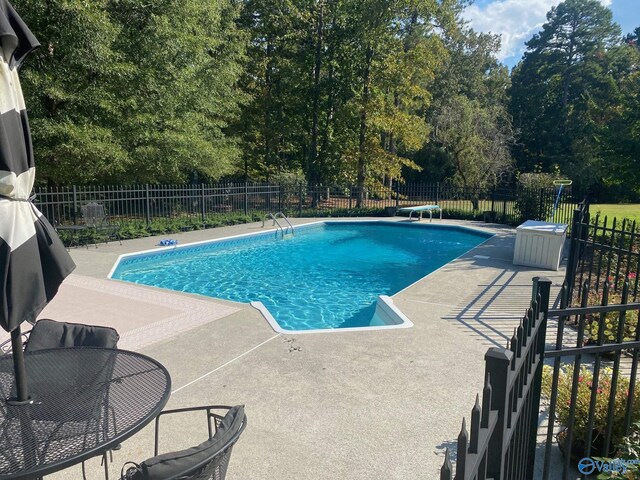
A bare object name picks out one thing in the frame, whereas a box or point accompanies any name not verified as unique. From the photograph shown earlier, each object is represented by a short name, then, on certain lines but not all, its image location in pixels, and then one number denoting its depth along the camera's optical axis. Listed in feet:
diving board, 57.31
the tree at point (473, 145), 78.74
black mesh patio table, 6.10
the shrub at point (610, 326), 15.39
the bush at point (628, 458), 6.84
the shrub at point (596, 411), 9.52
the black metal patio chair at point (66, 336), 9.78
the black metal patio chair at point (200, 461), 5.23
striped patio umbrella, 6.27
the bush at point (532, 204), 50.98
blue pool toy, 41.53
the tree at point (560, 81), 106.73
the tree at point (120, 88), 40.60
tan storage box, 31.12
